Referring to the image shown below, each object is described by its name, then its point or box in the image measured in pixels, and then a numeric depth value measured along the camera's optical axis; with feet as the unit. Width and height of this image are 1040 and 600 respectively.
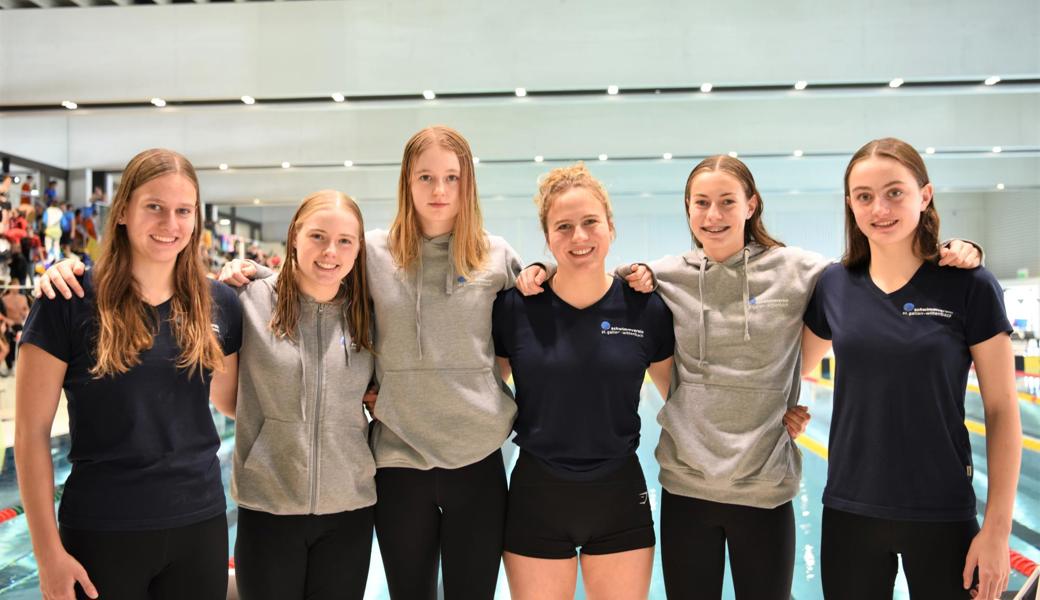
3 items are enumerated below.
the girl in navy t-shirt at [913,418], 6.62
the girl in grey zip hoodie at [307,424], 7.11
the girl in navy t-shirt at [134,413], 6.09
